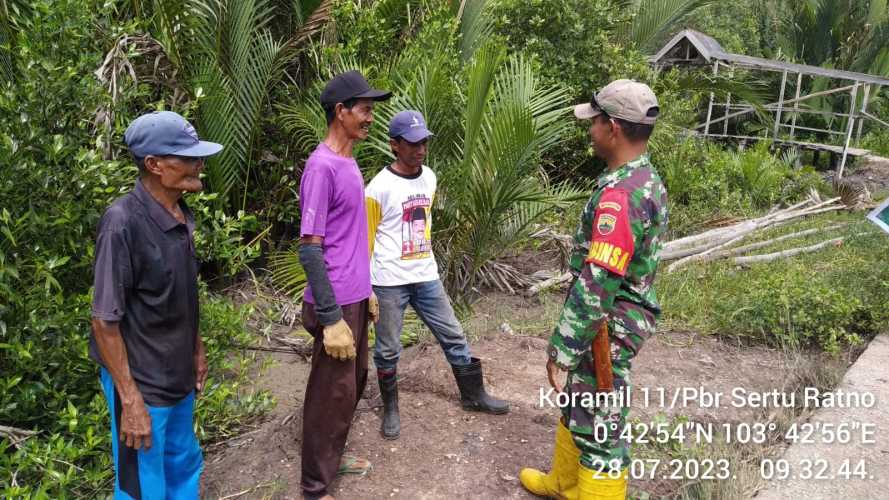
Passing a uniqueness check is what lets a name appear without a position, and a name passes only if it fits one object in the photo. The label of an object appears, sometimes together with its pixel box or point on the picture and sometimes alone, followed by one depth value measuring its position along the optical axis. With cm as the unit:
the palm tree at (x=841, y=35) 1602
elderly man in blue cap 212
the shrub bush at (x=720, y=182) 907
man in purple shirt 267
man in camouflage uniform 234
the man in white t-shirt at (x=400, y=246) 339
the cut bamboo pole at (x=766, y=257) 676
